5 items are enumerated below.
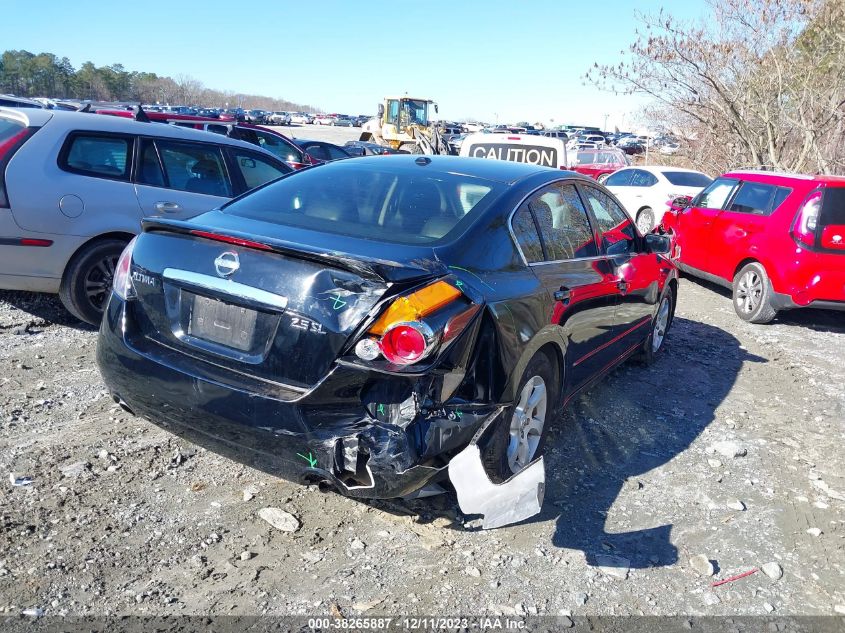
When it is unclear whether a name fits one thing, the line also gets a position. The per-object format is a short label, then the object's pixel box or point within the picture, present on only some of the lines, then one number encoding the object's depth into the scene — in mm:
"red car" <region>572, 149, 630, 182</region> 21673
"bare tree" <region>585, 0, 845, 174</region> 16109
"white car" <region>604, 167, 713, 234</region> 14434
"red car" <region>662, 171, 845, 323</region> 7441
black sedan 2795
